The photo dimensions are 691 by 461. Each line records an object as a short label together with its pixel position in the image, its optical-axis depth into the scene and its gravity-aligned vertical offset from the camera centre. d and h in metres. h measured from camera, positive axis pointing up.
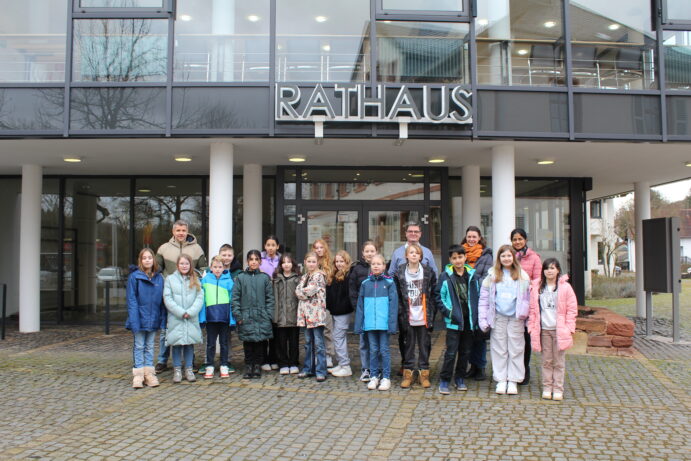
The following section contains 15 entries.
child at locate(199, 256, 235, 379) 7.09 -0.70
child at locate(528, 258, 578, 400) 6.20 -0.76
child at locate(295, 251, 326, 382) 6.93 -0.65
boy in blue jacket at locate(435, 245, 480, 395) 6.39 -0.64
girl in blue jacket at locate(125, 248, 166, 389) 6.64 -0.69
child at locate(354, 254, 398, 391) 6.51 -0.72
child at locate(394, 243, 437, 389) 6.55 -0.62
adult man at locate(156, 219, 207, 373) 7.47 +0.01
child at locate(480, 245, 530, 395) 6.36 -0.69
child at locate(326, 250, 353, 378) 7.07 -0.63
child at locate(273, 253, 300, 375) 7.17 -0.74
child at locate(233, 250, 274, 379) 6.96 -0.60
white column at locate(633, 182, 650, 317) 14.26 +0.84
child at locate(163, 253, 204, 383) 6.77 -0.64
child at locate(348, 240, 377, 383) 6.85 -0.34
